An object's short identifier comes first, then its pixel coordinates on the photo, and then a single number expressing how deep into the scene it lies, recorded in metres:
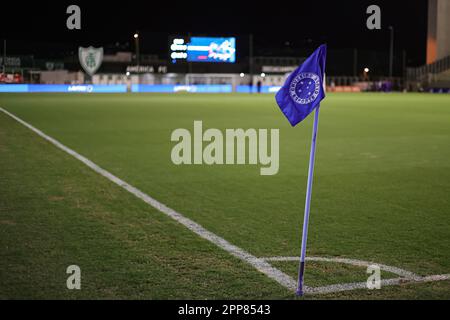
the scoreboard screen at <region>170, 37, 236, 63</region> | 71.69
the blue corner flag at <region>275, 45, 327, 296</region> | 5.15
